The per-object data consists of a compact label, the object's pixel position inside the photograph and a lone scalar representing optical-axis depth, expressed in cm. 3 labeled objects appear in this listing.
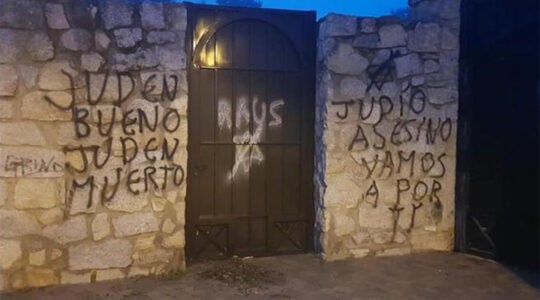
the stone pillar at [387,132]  479
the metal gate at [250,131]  466
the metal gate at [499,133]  465
